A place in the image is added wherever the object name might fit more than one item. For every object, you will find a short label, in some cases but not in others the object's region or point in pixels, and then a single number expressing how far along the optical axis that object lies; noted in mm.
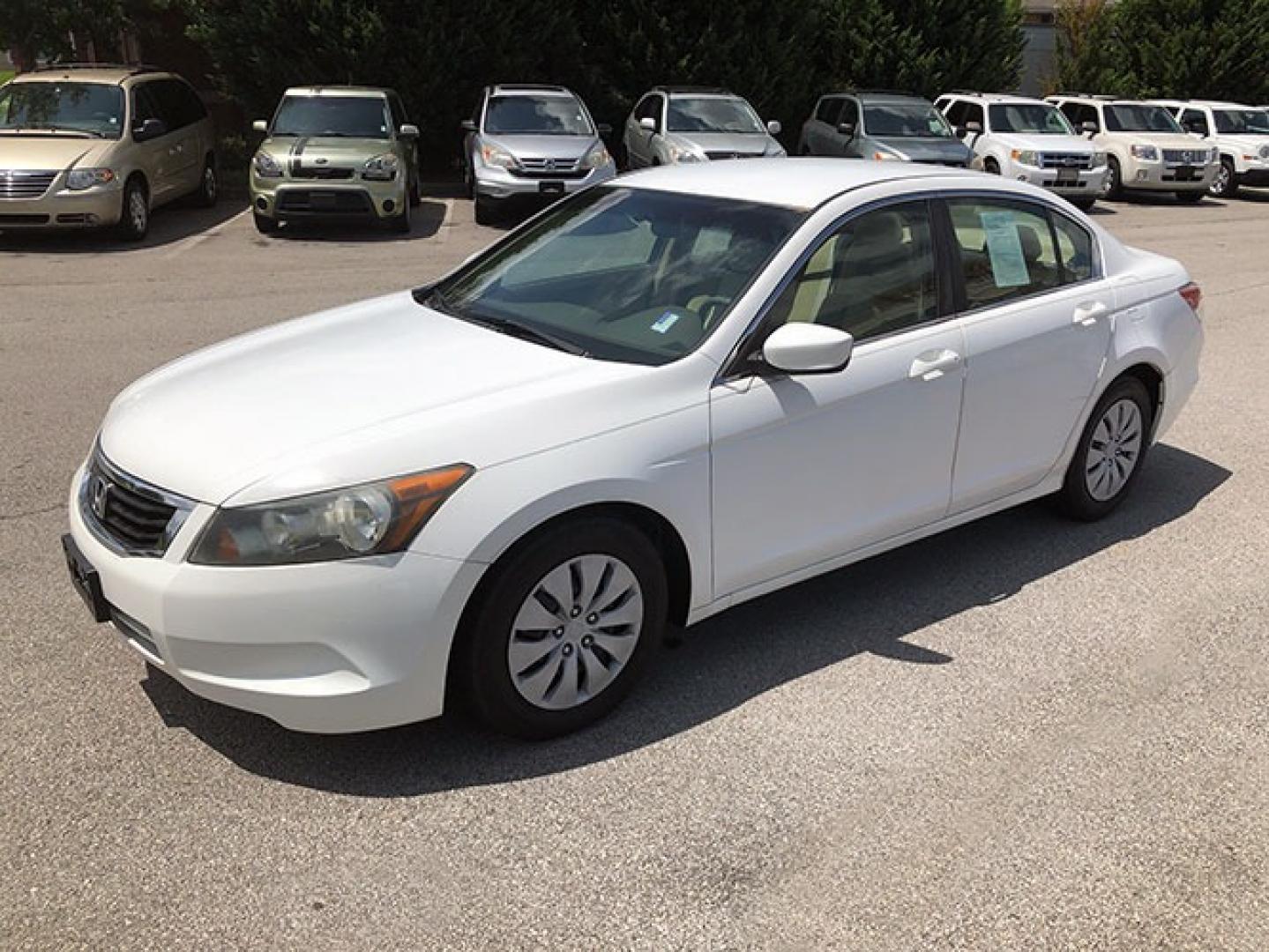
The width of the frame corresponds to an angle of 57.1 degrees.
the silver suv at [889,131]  17438
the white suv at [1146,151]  19922
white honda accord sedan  3072
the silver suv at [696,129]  16031
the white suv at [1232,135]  21547
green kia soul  13172
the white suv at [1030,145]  18078
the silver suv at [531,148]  14484
